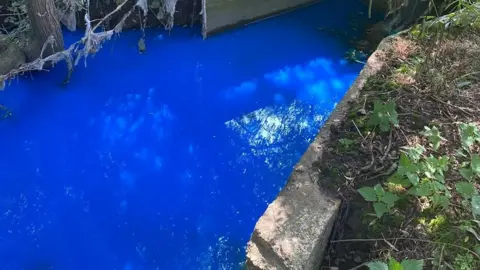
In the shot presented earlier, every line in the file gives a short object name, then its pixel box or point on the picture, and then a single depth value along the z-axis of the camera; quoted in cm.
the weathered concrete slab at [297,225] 213
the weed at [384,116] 254
